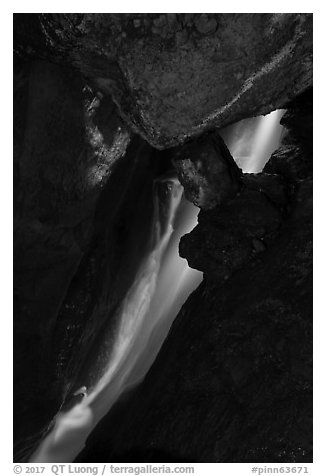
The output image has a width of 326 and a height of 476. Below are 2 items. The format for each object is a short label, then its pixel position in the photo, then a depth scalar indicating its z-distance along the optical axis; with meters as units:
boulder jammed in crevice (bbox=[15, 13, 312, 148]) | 2.20
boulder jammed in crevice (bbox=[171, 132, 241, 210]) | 2.84
